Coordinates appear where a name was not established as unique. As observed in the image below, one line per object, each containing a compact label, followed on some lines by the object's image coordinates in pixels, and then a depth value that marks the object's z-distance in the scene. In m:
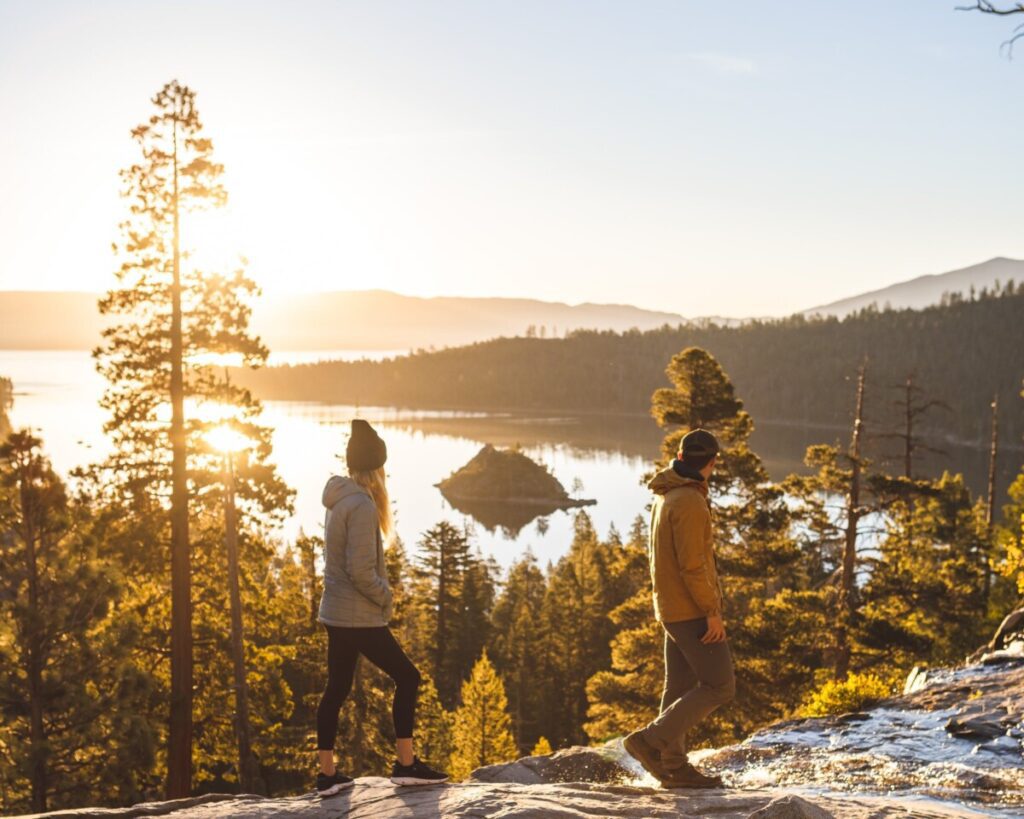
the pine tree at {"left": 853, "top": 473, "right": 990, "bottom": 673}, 20.09
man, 5.27
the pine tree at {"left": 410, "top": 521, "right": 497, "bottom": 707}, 40.94
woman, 5.27
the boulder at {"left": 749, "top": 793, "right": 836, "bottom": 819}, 4.38
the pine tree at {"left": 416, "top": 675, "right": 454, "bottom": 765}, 28.66
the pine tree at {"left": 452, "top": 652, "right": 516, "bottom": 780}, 28.20
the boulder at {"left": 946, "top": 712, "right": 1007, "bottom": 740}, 7.09
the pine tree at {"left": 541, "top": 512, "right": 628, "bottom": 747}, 47.16
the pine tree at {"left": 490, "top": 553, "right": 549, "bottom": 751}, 48.16
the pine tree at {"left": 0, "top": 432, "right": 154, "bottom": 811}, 12.52
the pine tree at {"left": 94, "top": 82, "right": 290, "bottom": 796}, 14.88
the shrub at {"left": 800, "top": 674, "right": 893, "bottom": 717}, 8.78
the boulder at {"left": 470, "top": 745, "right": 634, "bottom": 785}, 6.69
